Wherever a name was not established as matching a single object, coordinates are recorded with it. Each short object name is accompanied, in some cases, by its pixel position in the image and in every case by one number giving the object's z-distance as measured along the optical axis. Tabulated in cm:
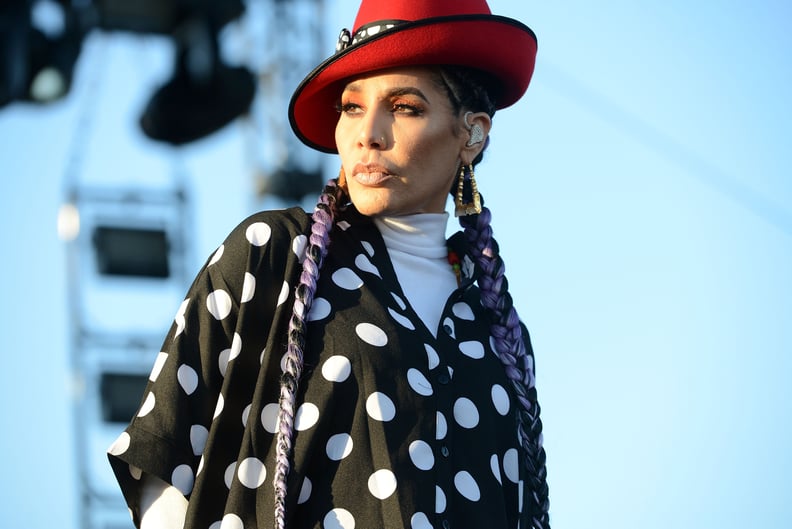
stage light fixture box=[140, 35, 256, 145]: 980
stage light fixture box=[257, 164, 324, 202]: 1452
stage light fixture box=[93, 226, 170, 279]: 1342
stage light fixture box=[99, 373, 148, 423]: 1380
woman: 479
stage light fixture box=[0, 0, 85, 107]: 870
